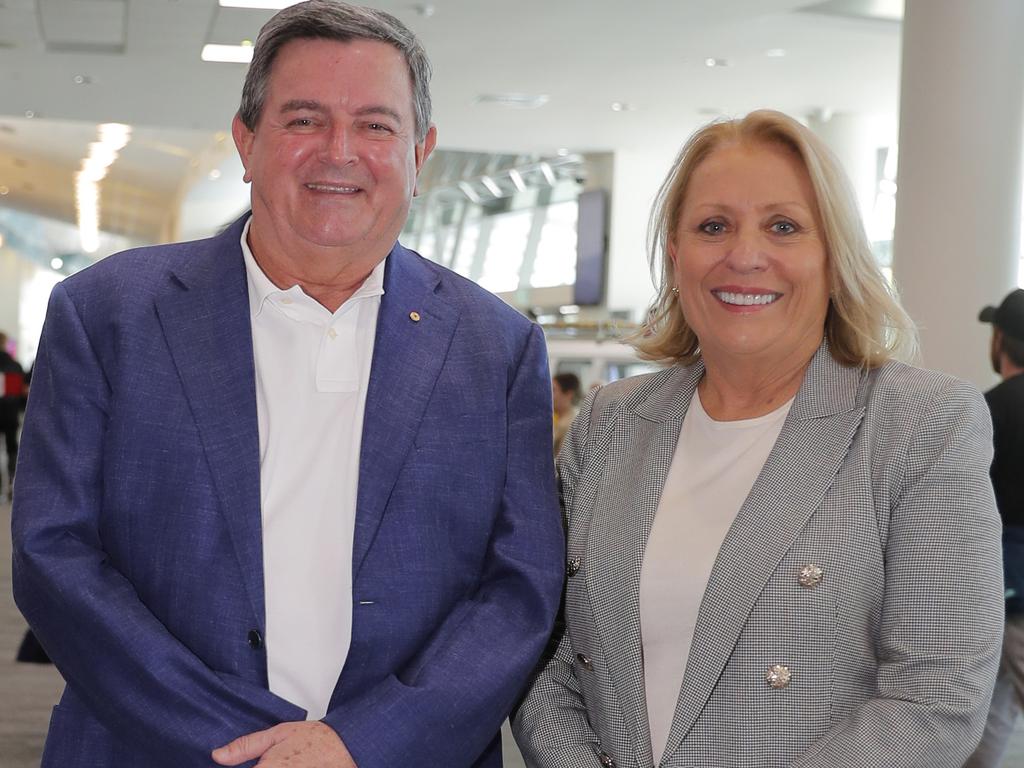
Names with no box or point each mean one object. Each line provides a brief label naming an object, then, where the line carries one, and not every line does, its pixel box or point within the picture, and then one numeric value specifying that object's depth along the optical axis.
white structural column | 6.81
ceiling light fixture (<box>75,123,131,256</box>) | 20.16
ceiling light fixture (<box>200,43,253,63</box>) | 10.93
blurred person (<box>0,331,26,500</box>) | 13.91
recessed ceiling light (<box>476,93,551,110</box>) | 12.78
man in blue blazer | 1.72
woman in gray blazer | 1.74
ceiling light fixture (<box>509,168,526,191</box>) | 19.67
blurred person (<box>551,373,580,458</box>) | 8.22
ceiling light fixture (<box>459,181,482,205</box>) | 22.10
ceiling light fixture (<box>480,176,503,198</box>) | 20.92
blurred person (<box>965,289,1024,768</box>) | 4.05
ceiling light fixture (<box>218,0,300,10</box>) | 9.47
